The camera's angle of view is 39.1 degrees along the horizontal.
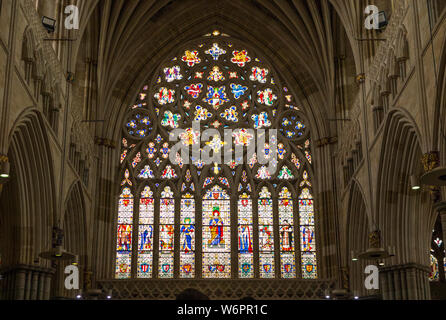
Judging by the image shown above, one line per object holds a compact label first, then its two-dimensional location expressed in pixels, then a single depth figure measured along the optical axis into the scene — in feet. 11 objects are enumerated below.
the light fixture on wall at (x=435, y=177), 30.30
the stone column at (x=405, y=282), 53.67
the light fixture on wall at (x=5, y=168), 36.47
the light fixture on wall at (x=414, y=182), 36.35
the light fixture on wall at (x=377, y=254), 44.70
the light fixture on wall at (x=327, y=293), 69.92
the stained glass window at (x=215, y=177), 75.41
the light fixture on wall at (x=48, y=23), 55.83
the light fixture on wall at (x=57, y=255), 45.04
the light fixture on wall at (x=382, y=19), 57.82
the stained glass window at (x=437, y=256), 82.43
